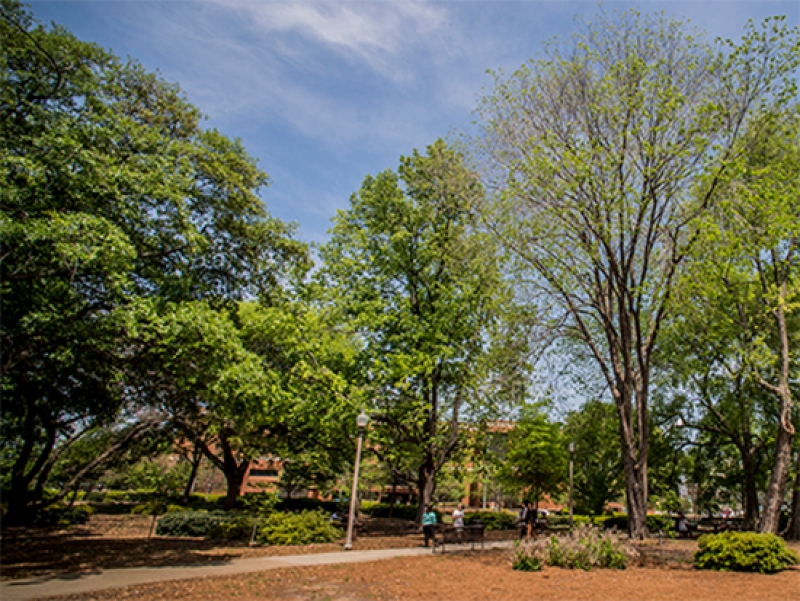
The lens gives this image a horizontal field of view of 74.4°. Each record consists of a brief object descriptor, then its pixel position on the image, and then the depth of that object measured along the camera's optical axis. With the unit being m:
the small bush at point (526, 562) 11.12
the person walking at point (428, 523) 15.98
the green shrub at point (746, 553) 10.85
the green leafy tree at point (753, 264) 13.42
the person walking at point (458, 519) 18.49
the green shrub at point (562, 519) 32.06
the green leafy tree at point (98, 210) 9.34
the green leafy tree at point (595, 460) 23.62
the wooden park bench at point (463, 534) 14.95
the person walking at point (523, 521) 19.87
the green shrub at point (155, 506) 17.13
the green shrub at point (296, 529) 15.38
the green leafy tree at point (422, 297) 18.70
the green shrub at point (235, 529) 15.94
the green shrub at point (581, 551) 11.41
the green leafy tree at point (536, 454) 30.25
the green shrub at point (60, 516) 21.39
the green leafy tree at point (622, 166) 14.86
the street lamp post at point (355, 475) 14.69
